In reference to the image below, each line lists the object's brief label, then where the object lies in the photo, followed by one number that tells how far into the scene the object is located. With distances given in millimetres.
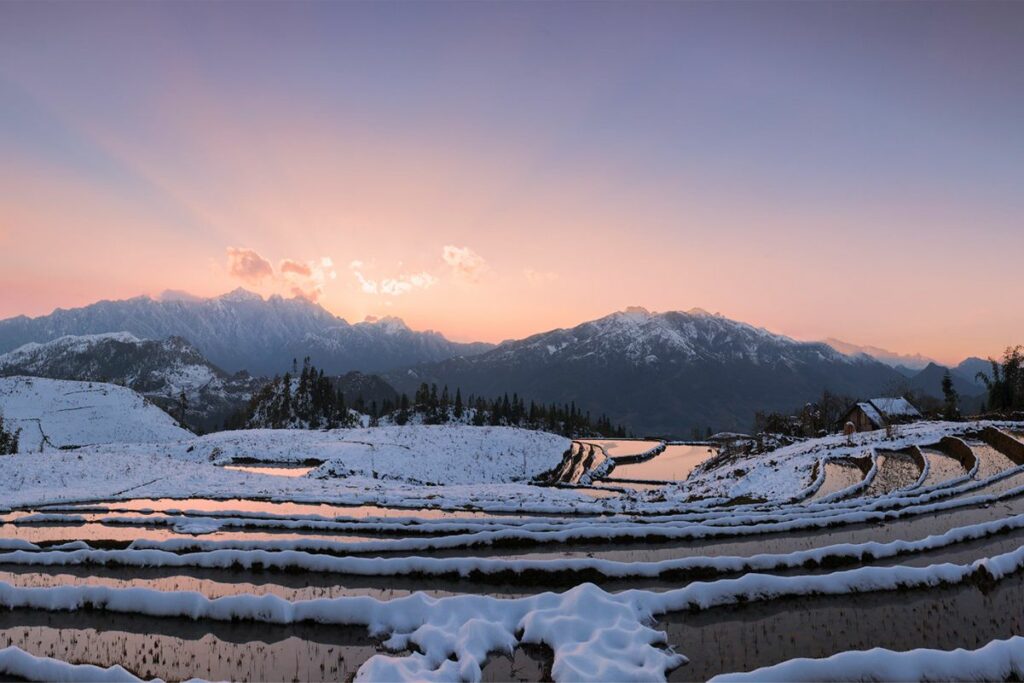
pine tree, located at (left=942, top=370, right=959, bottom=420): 80000
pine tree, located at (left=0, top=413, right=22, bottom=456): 60872
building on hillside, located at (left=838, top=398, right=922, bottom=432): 79000
